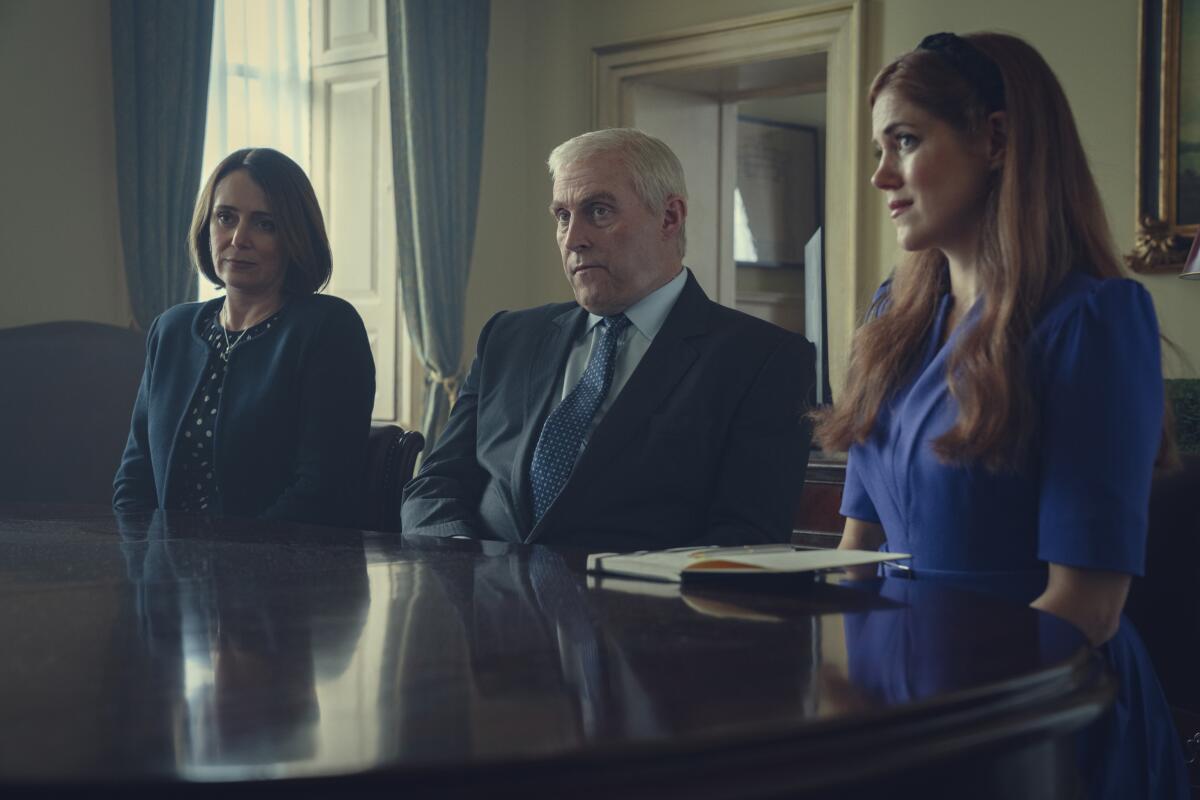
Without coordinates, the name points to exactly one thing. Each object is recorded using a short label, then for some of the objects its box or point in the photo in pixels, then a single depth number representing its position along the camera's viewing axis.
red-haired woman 1.52
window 5.55
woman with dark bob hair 2.63
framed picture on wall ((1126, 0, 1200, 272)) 4.57
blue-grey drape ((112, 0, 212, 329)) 4.57
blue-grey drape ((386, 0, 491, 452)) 5.62
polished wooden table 0.69
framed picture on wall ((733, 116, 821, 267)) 7.64
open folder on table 1.34
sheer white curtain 5.09
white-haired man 2.26
